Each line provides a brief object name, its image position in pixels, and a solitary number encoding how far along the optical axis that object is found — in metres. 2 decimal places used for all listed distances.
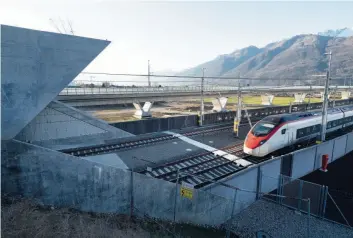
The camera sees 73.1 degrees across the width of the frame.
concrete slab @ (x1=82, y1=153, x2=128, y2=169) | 14.33
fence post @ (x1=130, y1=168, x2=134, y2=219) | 10.10
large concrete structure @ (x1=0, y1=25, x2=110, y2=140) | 9.27
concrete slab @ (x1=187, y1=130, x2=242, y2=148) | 20.20
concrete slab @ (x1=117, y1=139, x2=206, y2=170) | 14.90
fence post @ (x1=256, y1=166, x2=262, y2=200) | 14.15
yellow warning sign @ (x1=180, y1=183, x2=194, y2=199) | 10.31
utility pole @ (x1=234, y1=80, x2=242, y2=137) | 21.59
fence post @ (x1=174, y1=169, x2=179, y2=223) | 10.72
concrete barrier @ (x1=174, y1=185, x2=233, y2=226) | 10.96
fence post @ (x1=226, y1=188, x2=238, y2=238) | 12.68
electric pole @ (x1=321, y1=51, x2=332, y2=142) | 18.28
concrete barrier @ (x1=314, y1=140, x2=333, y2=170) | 18.99
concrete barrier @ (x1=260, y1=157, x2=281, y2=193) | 14.51
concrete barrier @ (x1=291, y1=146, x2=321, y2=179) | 16.86
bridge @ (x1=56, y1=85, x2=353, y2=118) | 22.53
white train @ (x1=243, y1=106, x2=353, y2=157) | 15.88
